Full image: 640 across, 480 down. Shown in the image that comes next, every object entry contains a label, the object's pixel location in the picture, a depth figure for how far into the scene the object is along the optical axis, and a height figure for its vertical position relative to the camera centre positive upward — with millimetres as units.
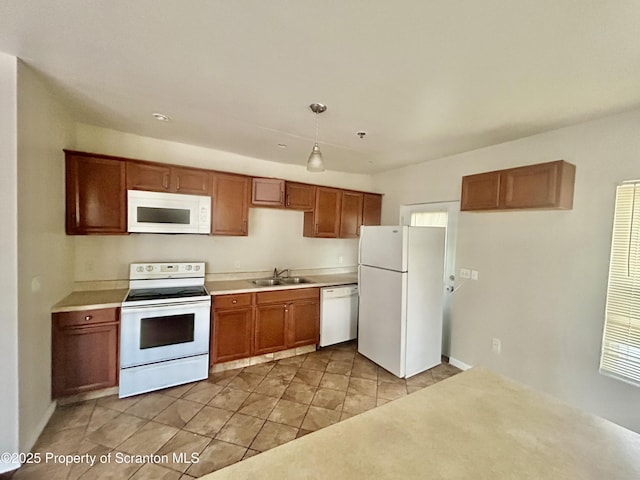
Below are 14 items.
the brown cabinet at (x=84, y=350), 2352 -1149
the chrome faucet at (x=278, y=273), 3914 -620
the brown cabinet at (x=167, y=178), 2824 +503
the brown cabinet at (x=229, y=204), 3246 +284
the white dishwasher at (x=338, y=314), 3717 -1141
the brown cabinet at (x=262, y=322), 3074 -1130
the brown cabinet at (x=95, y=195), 2592 +259
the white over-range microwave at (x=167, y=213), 2801 +132
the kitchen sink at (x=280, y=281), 3783 -727
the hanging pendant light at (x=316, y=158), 2248 +601
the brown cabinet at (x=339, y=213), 4012 +288
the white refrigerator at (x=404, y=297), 3027 -716
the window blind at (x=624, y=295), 2068 -397
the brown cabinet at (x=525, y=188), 2312 +479
